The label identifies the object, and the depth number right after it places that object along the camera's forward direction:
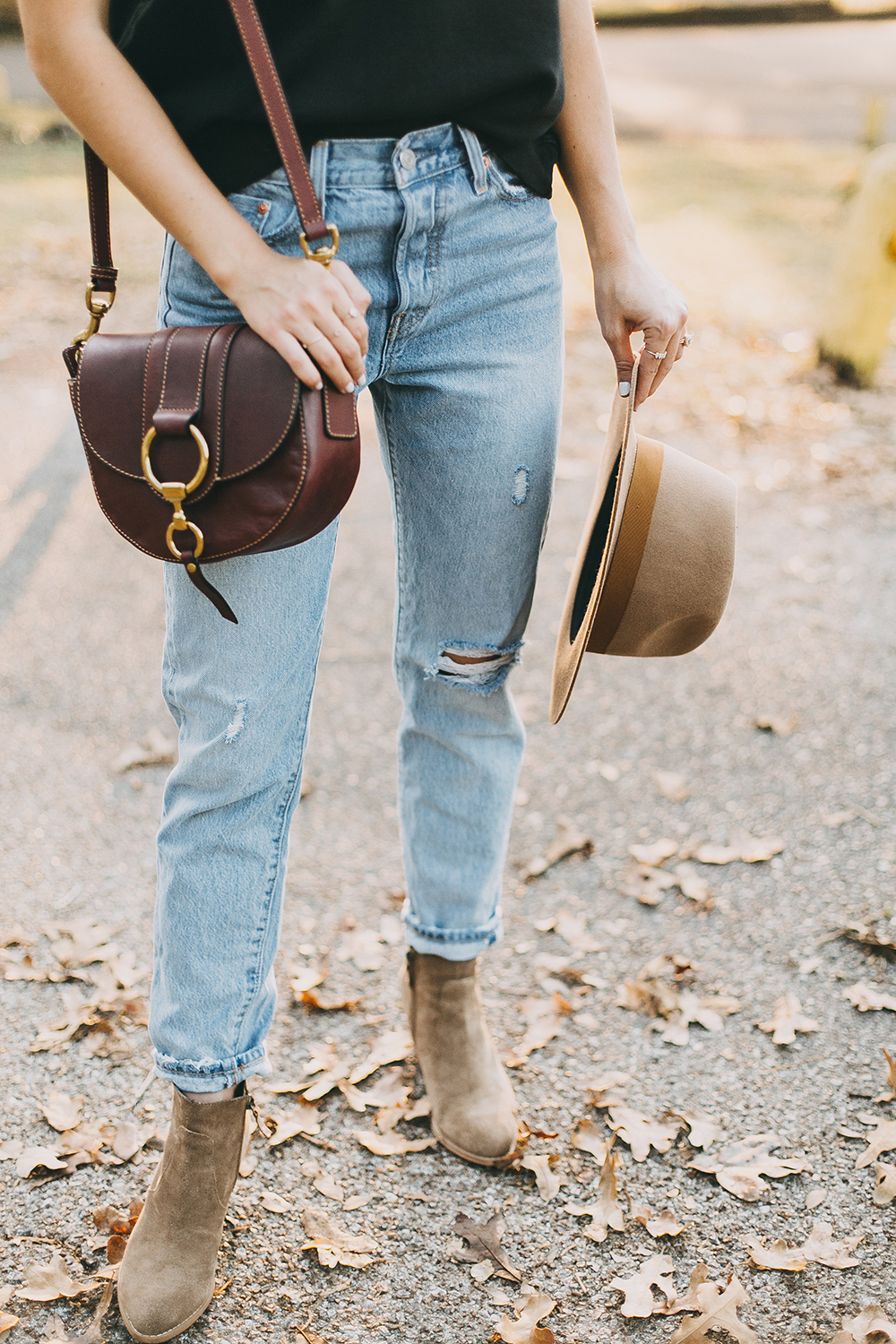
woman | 1.31
